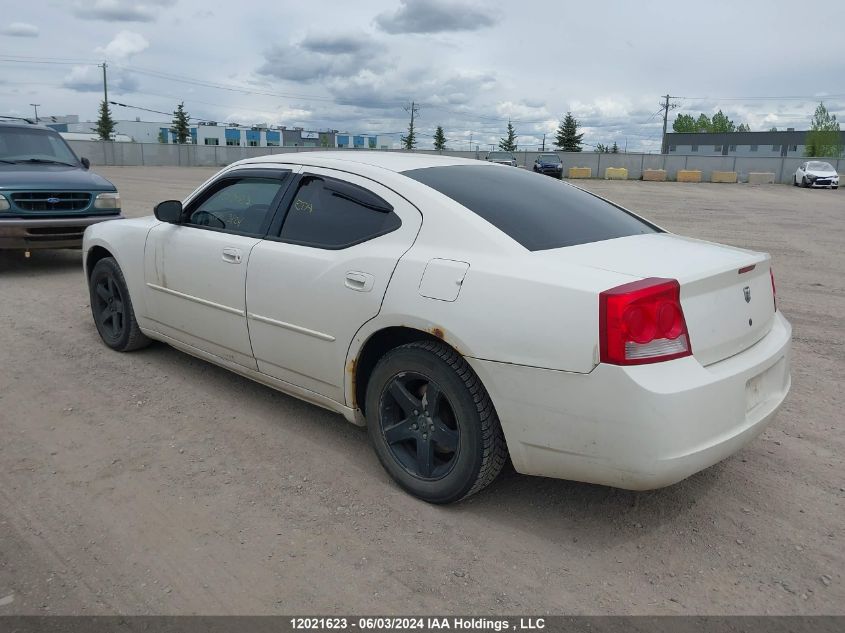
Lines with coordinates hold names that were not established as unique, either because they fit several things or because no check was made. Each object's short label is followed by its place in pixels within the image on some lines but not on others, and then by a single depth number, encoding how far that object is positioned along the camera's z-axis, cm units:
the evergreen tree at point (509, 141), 9872
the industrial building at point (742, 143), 9775
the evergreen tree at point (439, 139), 9409
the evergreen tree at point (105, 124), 7556
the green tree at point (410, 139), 9512
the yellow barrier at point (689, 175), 4197
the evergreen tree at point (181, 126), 8138
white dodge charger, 265
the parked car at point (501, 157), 3909
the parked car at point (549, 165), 4000
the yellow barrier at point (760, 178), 4069
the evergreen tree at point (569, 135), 8462
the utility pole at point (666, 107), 8220
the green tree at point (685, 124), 12125
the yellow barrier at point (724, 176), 4159
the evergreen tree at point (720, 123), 12019
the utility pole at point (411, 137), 9519
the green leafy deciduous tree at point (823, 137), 7825
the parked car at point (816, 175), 3597
